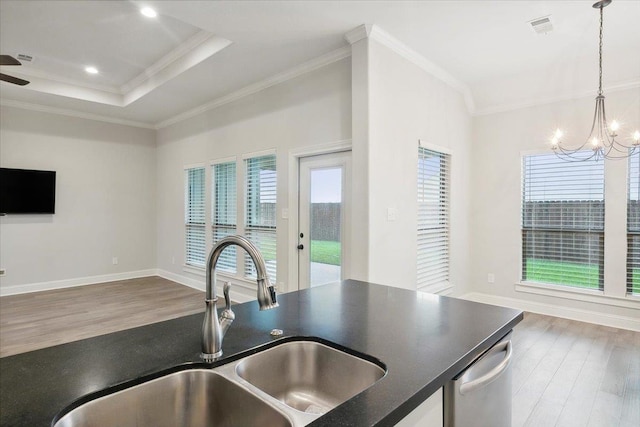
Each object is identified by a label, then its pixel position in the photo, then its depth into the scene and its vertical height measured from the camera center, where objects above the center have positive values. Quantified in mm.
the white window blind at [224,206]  5434 +127
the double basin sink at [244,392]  844 -498
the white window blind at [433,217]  4168 -20
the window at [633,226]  3945 -104
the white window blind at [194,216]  6062 -42
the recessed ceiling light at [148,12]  3094 +1865
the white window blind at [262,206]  4727 +114
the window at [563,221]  4227 -62
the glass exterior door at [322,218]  3943 -39
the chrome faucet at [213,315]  1015 -310
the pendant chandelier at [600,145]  3945 +847
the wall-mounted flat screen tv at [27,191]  5465 +346
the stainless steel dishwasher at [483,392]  1003 -561
